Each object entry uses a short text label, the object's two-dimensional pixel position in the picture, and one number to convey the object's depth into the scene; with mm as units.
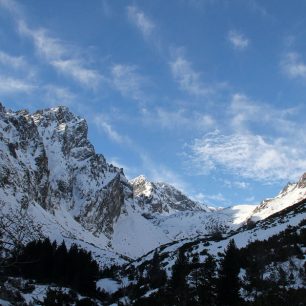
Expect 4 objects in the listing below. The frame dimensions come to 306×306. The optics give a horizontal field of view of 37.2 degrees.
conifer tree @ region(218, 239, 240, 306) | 26312
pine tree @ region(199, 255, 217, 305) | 28092
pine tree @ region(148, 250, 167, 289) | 42750
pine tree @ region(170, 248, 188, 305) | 31291
